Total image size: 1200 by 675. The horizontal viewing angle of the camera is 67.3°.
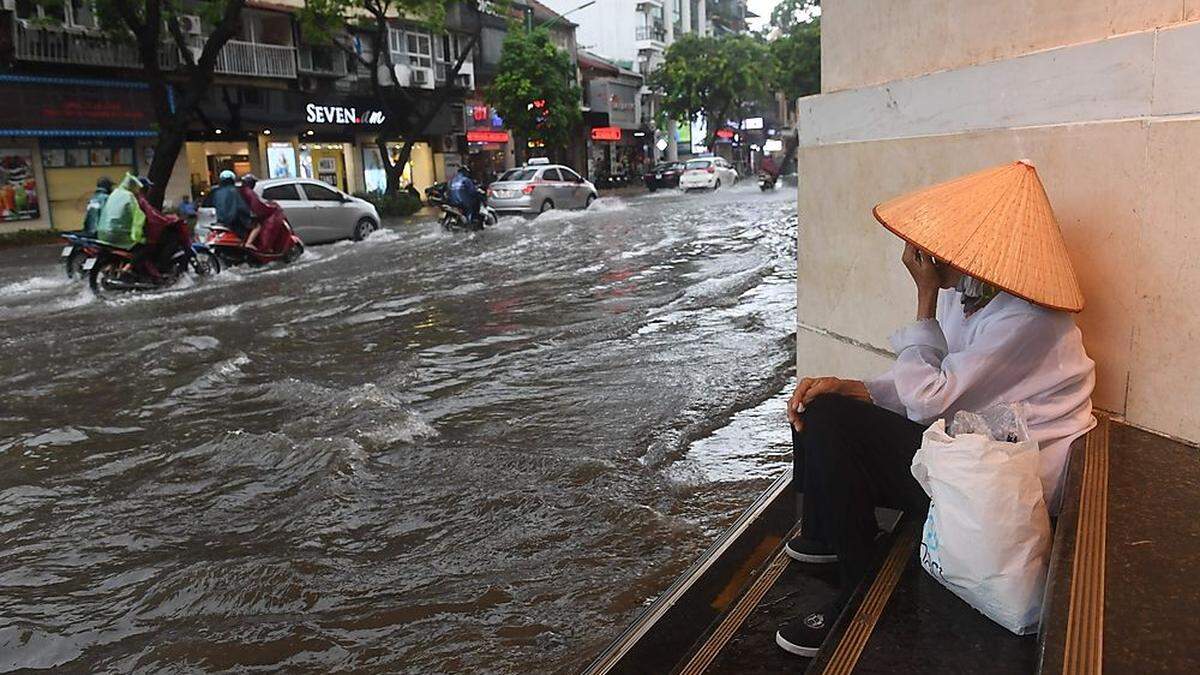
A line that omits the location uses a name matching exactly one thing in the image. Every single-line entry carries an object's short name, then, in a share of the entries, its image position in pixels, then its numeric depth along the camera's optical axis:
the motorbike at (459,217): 19.72
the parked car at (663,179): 41.81
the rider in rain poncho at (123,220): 11.02
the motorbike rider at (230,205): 13.21
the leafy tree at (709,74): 51.19
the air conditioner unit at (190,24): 24.26
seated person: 2.27
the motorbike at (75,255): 11.56
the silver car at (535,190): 23.78
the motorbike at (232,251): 13.27
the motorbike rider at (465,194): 19.61
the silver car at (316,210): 16.66
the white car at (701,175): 38.12
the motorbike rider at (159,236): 11.38
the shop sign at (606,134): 47.78
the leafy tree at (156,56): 17.56
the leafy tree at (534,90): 34.56
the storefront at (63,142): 20.89
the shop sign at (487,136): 36.97
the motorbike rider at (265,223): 13.64
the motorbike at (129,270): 11.22
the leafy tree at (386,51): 24.41
